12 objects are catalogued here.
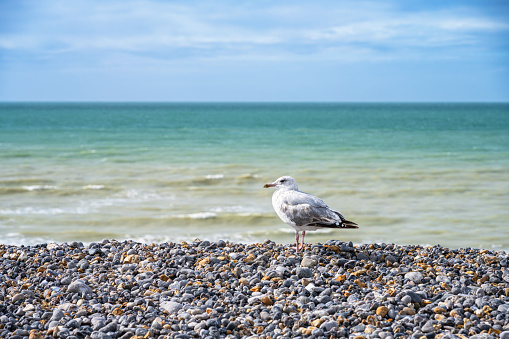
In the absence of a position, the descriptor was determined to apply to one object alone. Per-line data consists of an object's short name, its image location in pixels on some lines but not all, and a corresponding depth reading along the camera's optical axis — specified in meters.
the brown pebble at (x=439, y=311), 4.44
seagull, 5.57
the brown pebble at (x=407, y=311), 4.43
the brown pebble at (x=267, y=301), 4.66
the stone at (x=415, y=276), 5.19
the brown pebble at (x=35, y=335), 4.09
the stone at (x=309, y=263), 5.58
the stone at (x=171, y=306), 4.54
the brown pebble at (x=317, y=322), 4.20
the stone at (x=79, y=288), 5.00
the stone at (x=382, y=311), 4.36
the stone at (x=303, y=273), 5.29
